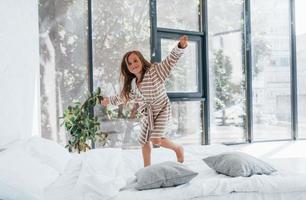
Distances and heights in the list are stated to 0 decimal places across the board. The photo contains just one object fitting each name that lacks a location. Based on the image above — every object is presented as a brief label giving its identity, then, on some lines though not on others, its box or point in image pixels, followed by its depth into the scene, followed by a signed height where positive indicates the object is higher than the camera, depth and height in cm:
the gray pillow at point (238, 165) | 198 -38
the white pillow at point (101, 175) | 169 -39
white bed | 168 -43
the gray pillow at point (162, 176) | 184 -40
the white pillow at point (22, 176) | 156 -37
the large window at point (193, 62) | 398 +46
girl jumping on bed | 293 +7
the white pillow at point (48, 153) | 217 -33
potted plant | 359 -28
